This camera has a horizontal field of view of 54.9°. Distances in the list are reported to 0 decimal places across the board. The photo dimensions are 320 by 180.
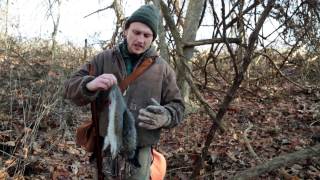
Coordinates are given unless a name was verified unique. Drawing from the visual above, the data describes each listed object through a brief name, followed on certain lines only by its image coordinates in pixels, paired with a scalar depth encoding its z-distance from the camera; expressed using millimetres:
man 1842
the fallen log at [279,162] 2323
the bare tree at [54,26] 6533
